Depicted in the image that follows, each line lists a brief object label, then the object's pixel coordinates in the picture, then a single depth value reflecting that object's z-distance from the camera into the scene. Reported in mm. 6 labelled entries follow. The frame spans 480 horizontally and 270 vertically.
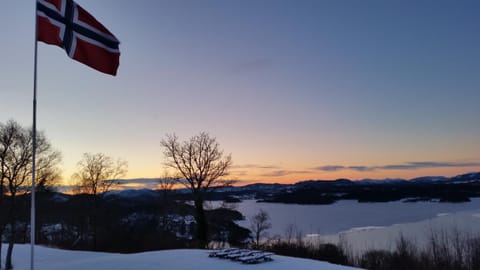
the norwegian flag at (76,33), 7594
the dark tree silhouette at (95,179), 42875
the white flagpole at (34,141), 7069
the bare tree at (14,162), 23969
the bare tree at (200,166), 31766
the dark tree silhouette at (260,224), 43194
